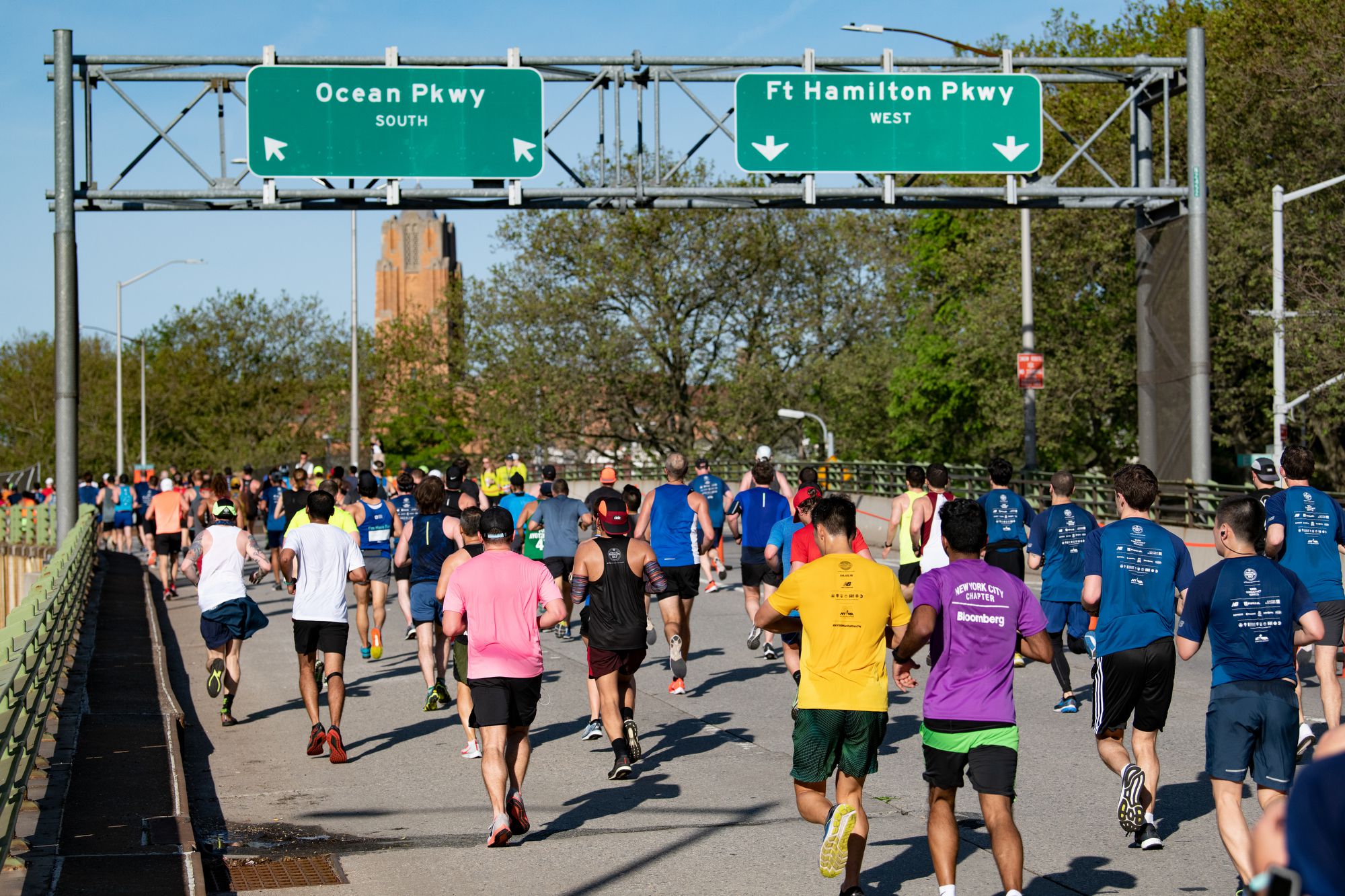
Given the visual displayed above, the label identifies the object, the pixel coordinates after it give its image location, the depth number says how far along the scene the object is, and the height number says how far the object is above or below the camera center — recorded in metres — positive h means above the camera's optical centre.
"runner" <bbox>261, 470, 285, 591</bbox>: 24.42 -1.14
